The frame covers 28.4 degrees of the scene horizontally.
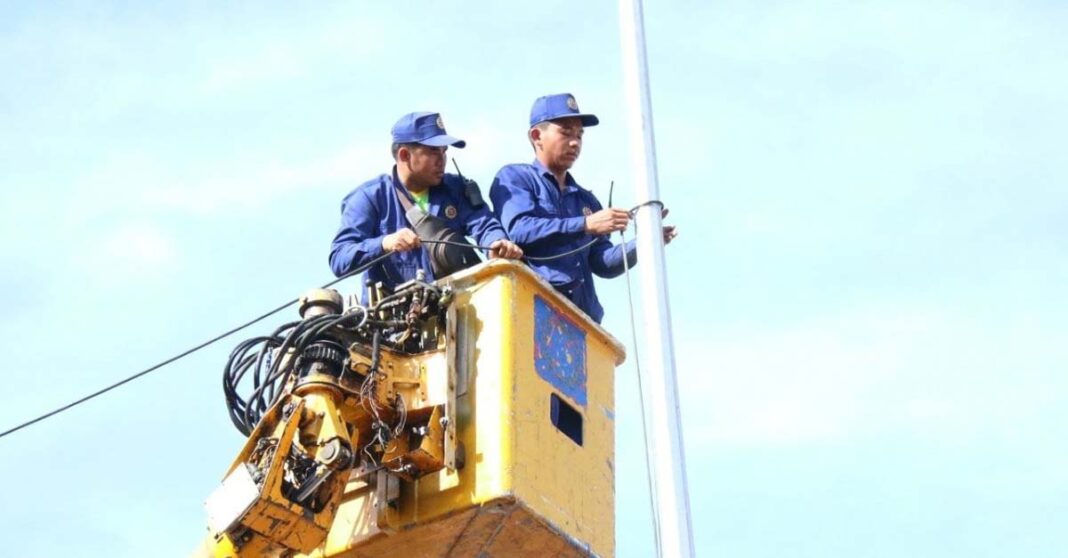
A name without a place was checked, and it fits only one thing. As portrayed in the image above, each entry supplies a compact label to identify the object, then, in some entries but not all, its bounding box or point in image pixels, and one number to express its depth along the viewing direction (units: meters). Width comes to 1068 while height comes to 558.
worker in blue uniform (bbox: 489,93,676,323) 13.14
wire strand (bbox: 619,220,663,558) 11.20
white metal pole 10.45
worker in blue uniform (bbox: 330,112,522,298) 13.28
